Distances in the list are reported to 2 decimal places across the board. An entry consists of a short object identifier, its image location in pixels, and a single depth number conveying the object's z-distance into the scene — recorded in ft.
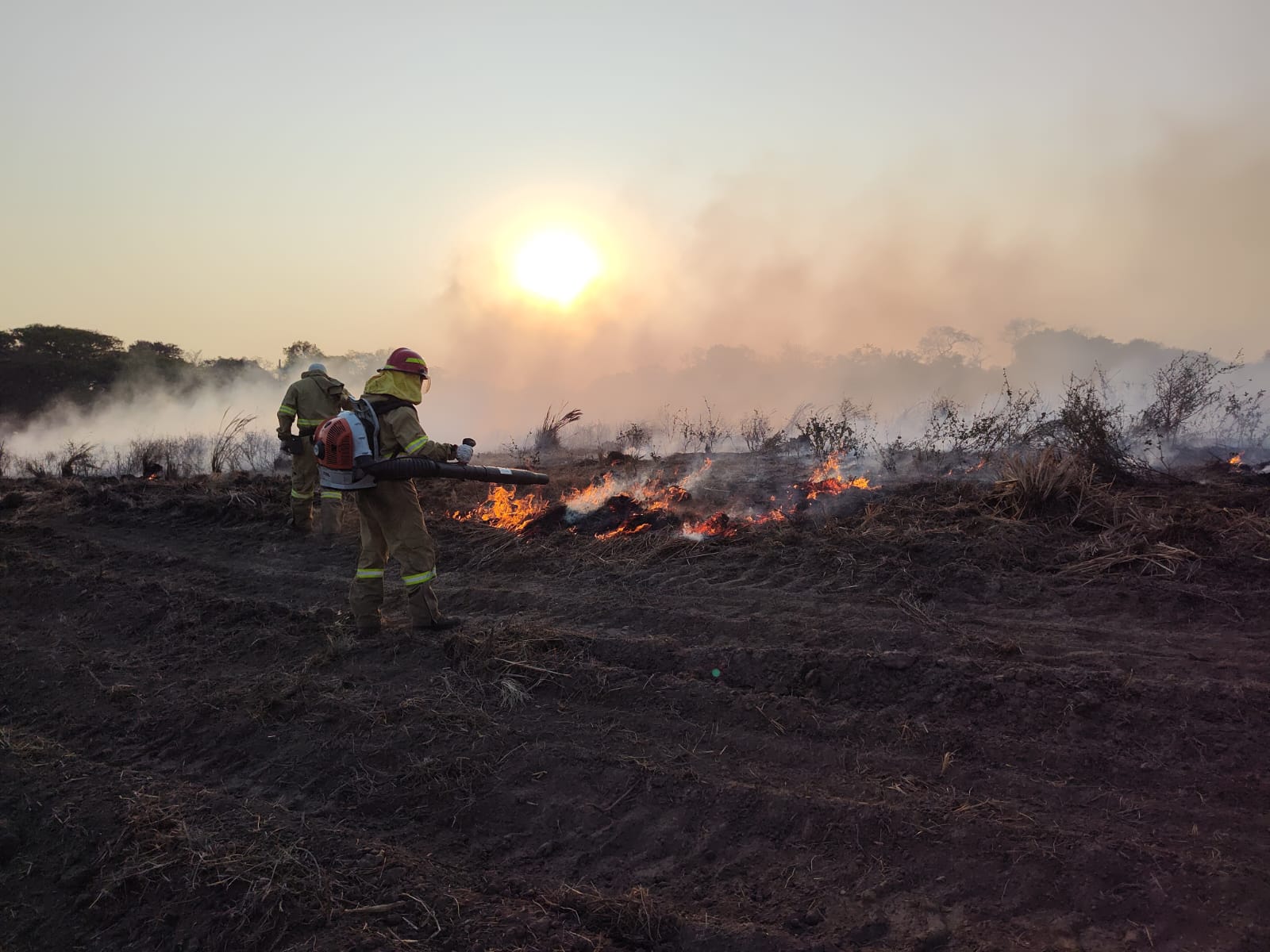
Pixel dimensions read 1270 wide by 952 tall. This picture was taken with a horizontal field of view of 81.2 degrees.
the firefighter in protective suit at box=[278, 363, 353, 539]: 31.32
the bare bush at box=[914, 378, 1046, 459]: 31.48
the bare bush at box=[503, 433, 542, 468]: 46.78
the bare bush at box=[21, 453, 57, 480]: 49.70
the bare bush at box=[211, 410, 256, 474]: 46.70
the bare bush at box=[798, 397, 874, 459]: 36.86
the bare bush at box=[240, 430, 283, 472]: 56.75
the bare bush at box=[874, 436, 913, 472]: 32.83
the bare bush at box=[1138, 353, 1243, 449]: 33.04
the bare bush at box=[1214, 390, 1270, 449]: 34.47
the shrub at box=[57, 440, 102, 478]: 47.67
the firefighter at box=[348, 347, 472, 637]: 18.57
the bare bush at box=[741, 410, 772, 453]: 45.80
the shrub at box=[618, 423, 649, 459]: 51.37
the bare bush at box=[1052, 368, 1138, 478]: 25.93
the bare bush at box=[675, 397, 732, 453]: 50.47
